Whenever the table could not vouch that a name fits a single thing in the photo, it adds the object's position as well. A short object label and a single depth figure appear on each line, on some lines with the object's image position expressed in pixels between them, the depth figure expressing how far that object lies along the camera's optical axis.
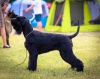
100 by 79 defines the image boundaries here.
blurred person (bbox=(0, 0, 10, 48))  9.02
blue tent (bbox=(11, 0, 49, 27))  23.98
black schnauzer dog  5.16
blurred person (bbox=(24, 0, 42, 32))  12.46
